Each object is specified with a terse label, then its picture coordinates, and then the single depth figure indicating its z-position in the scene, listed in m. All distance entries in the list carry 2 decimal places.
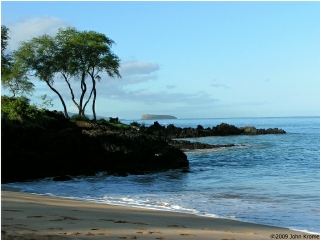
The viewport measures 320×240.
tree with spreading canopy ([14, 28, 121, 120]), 45.31
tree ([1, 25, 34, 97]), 39.85
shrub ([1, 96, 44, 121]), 22.88
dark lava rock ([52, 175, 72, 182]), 19.19
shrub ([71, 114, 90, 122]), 36.84
